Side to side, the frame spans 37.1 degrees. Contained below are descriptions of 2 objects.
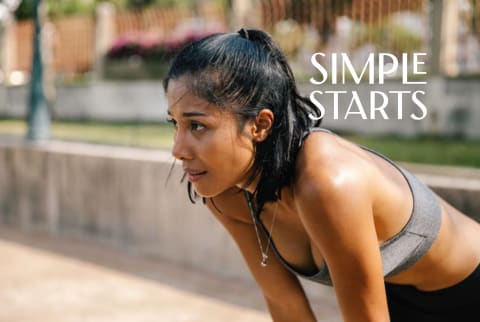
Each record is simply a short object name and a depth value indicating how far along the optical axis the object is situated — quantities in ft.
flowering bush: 38.58
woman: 5.06
